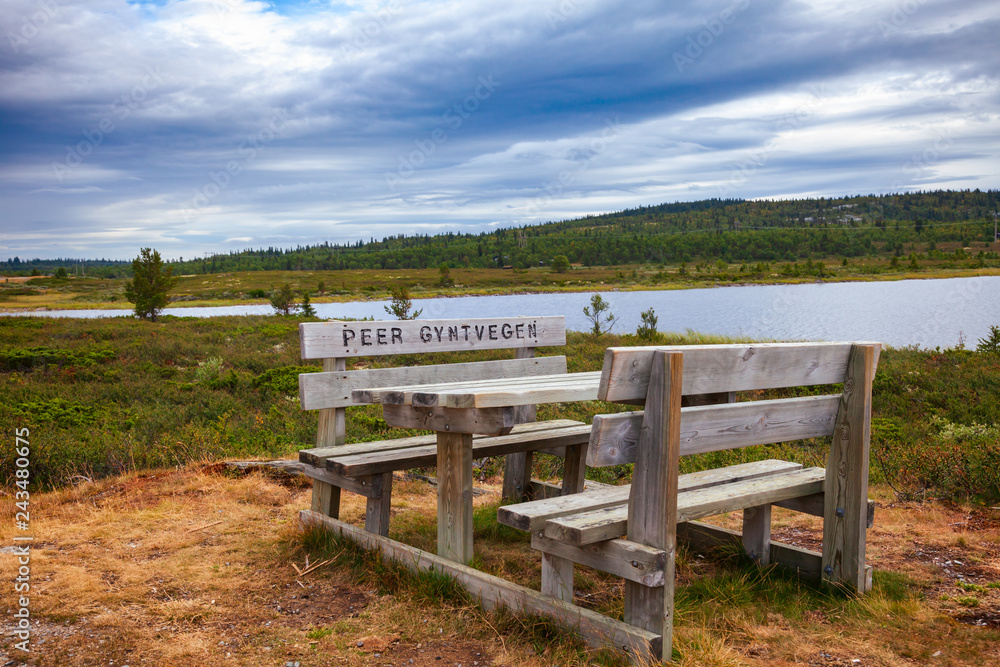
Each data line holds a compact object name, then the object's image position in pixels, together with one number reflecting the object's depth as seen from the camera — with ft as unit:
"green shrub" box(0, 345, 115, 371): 42.68
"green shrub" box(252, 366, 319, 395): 37.24
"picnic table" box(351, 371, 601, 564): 10.02
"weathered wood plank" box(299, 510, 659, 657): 8.55
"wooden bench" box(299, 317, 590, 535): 13.16
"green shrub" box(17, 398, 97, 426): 27.48
